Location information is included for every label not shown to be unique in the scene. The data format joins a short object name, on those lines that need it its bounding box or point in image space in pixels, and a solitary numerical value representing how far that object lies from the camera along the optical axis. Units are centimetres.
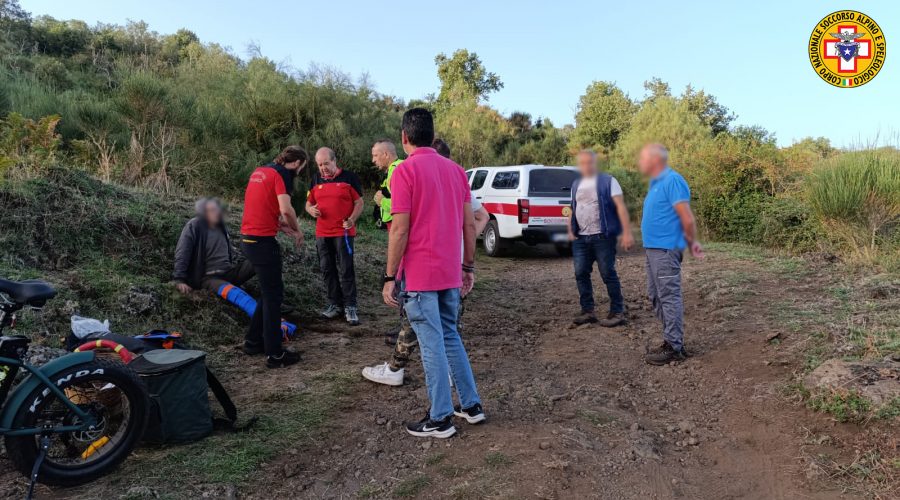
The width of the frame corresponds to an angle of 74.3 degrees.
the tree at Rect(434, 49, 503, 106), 3447
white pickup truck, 1100
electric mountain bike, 292
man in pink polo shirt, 342
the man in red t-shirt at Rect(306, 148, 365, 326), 619
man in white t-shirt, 591
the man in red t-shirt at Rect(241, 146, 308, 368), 471
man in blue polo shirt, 448
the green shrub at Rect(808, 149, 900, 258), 855
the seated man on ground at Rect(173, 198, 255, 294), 548
